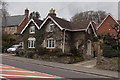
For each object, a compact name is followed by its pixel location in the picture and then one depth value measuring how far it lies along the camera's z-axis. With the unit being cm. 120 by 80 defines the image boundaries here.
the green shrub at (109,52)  2470
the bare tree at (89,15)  6639
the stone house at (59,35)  3040
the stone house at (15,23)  5878
